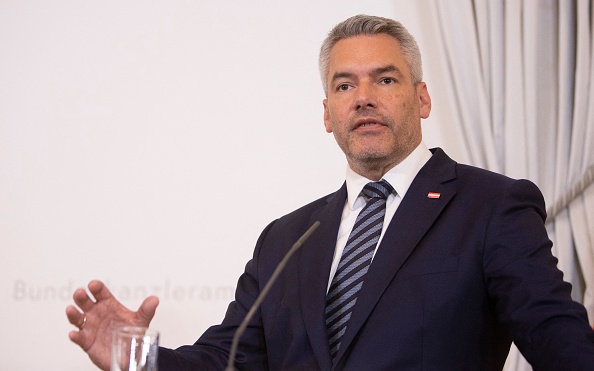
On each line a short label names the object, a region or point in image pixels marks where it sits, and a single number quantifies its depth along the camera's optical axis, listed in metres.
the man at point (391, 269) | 2.94
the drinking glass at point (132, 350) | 2.78
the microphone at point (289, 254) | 2.67
